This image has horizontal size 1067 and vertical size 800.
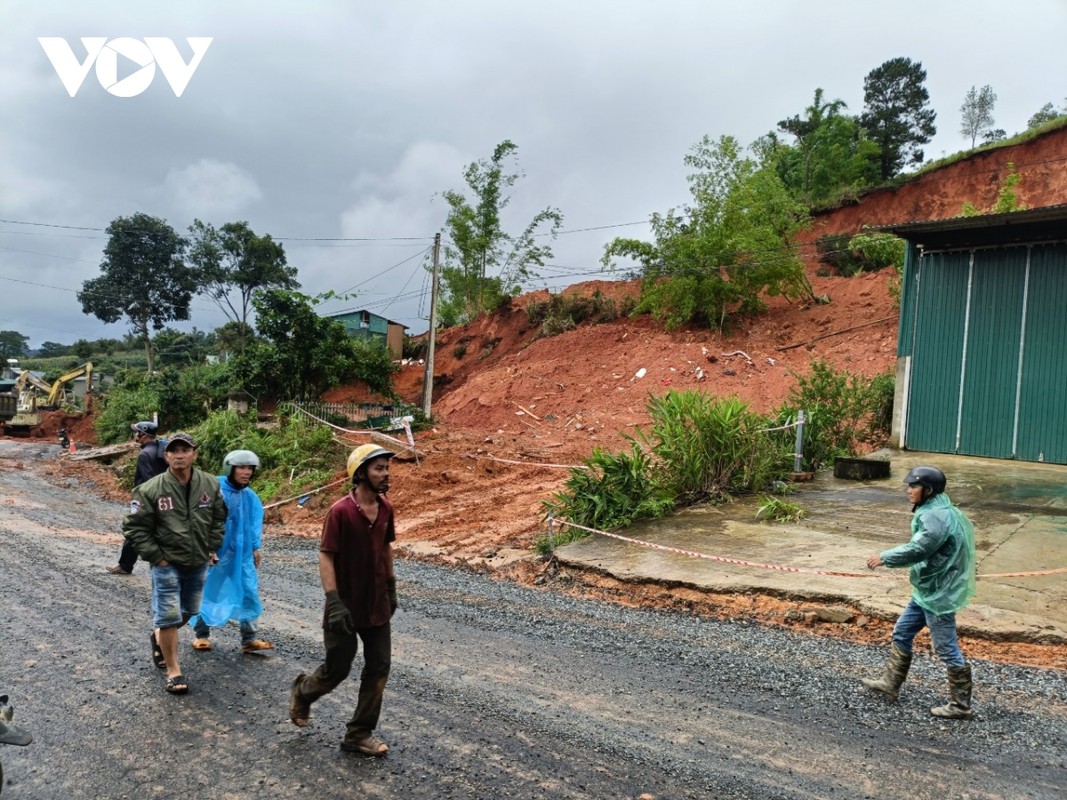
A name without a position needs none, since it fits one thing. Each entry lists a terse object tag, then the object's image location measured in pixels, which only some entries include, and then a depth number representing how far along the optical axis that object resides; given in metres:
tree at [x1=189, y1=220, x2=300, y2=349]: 43.88
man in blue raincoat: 5.26
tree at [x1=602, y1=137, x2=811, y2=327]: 27.12
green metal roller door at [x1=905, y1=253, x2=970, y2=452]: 13.91
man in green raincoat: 4.27
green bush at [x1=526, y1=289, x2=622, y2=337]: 33.41
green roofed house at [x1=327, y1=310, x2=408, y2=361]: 39.59
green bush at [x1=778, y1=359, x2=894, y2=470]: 12.77
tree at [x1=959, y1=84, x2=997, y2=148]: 49.16
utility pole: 22.96
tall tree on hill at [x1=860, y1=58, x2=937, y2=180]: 43.94
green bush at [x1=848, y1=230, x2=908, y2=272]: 31.08
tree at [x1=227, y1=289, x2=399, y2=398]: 23.03
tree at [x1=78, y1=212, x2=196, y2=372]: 44.81
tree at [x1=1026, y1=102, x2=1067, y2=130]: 39.51
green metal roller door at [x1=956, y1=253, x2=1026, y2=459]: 13.27
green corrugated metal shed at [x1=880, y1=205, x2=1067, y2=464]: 12.86
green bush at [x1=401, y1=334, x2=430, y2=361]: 38.94
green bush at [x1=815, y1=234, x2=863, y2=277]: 33.59
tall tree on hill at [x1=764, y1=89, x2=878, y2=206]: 41.09
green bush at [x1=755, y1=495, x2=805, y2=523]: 9.22
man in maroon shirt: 3.63
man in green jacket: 4.57
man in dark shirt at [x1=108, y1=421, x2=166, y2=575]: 7.45
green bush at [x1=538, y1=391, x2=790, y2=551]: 9.58
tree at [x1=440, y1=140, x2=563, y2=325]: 37.34
